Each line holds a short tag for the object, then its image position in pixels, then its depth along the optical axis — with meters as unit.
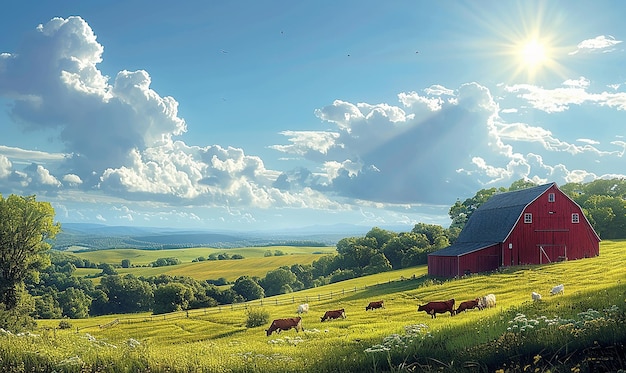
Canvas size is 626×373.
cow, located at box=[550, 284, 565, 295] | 35.08
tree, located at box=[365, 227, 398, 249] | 135.86
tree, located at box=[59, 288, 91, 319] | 119.12
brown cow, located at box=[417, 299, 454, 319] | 32.91
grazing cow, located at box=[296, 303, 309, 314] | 55.47
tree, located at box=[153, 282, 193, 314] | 101.12
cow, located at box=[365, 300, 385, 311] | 47.92
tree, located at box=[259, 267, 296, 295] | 141.36
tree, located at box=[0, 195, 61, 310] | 67.94
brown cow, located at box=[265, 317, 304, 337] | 36.12
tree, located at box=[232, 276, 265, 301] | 128.88
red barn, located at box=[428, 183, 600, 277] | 66.69
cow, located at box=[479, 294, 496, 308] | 34.16
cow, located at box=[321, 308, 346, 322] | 42.94
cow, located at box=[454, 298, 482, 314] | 33.79
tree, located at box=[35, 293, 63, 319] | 111.75
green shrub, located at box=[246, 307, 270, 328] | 47.94
